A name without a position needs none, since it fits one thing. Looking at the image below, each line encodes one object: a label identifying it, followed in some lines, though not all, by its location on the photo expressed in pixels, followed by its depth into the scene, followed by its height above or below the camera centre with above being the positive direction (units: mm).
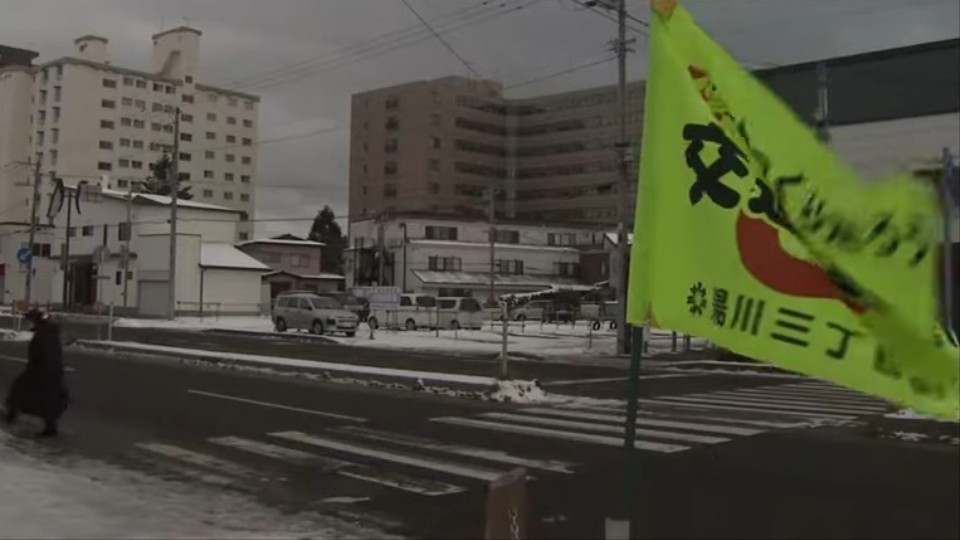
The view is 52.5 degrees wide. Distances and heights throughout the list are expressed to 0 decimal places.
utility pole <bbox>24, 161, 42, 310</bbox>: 44631 +4804
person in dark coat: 11250 -972
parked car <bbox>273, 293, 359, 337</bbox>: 38844 -493
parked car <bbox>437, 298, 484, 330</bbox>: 45188 -248
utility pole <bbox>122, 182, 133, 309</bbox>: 55738 +3684
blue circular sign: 36822 +1389
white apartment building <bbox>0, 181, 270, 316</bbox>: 58656 +2475
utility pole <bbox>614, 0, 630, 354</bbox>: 26656 +3806
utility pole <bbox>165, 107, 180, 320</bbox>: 46812 +3769
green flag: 2109 +188
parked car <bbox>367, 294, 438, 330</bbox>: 45094 -485
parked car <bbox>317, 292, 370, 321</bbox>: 48394 +6
